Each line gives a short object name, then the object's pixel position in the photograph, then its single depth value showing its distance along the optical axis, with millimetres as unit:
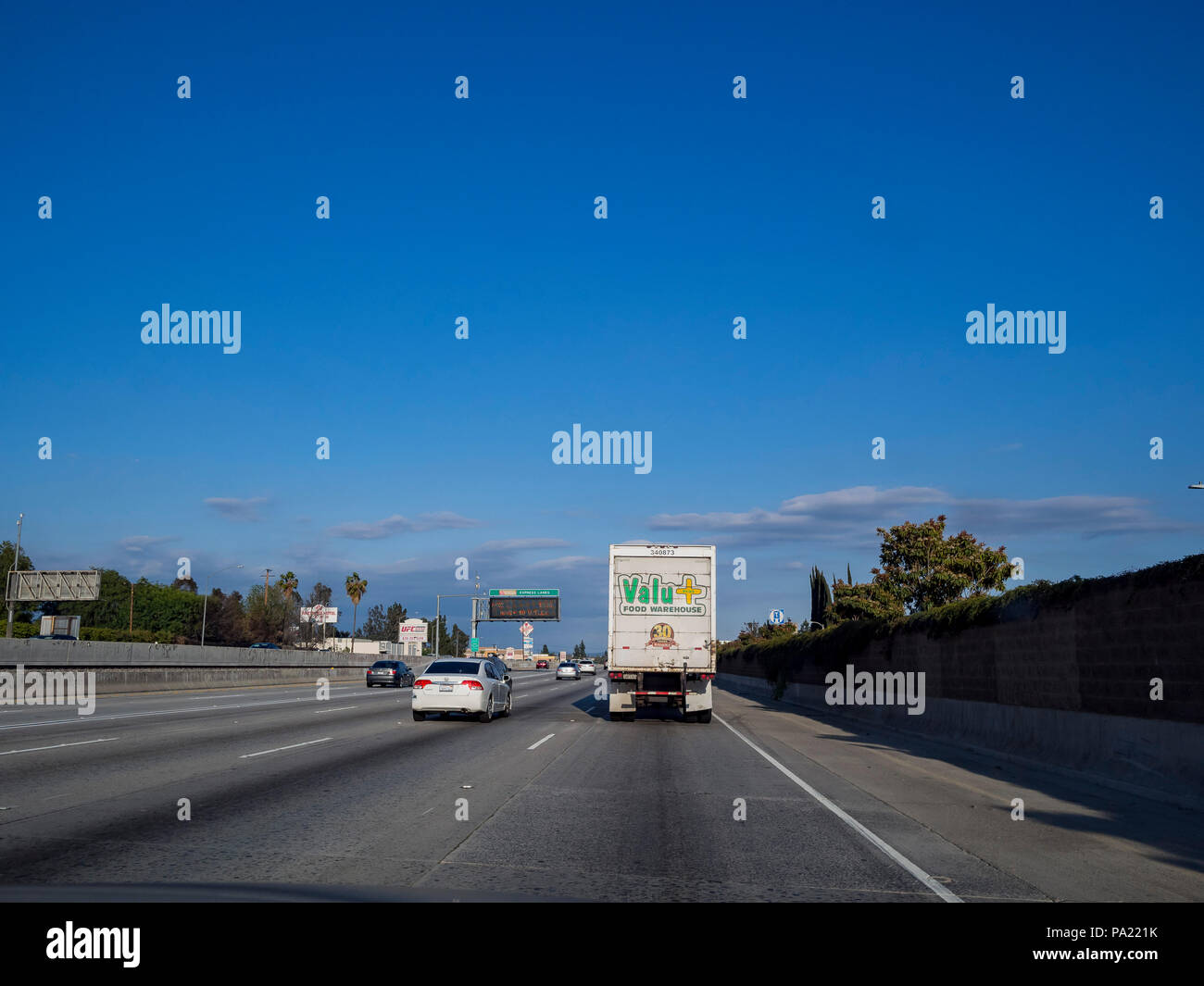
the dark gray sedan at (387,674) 51719
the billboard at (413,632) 103312
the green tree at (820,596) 72125
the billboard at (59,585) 54000
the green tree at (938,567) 50719
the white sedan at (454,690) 24438
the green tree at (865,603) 52125
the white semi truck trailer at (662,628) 24875
